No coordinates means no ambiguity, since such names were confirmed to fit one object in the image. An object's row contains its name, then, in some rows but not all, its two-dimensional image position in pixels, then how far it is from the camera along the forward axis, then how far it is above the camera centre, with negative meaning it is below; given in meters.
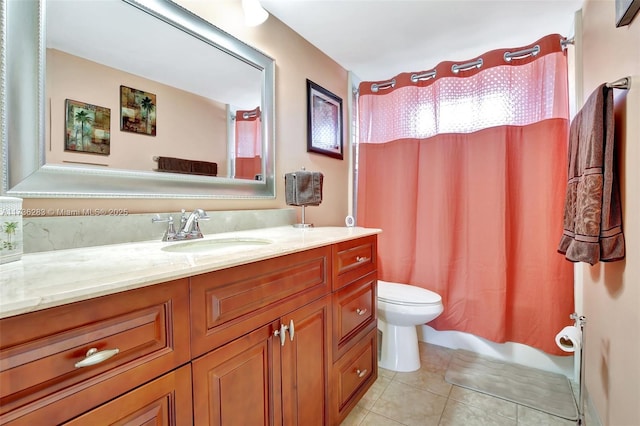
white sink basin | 1.13 -0.14
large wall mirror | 0.85 +0.41
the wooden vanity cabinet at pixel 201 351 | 0.48 -0.32
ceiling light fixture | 1.40 +1.00
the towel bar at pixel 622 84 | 0.99 +0.46
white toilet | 1.71 -0.66
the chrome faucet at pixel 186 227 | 1.11 -0.06
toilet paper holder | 1.28 -0.71
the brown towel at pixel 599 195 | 1.05 +0.07
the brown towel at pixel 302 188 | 1.69 +0.14
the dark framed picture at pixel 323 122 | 1.97 +0.67
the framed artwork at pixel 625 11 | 0.90 +0.66
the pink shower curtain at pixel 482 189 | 1.72 +0.16
